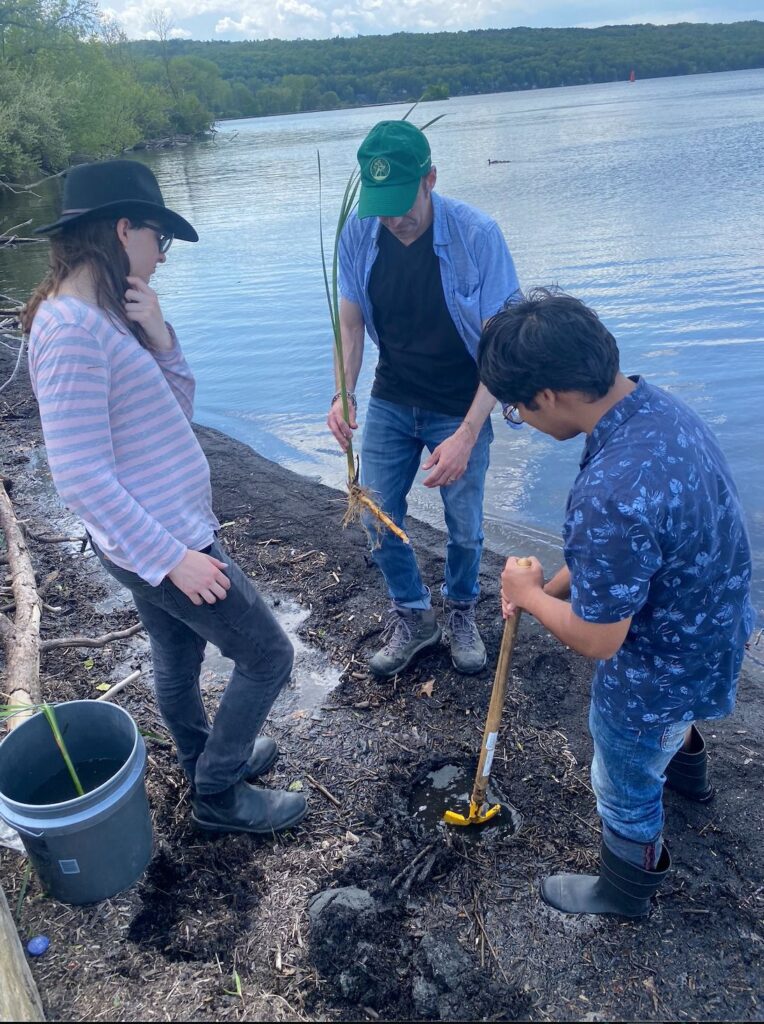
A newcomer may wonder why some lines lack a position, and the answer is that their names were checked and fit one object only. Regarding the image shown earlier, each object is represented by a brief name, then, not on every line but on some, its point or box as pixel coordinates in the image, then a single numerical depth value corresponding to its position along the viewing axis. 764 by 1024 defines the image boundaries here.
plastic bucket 2.35
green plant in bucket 2.54
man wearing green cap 3.12
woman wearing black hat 2.03
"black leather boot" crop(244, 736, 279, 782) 3.20
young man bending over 1.79
